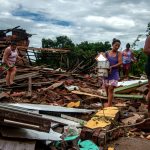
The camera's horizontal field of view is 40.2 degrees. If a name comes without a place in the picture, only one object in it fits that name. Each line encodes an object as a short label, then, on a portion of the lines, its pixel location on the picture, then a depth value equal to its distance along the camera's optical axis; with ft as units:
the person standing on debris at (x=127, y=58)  29.67
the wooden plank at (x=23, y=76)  22.60
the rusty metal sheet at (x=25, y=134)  9.09
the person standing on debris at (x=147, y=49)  13.08
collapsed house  9.24
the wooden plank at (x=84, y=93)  18.66
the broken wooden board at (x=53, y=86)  20.76
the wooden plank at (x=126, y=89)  20.43
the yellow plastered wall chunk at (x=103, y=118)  11.30
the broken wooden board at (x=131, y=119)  13.18
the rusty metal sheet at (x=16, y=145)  8.65
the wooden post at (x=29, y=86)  19.28
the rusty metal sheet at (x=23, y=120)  9.13
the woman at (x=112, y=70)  15.18
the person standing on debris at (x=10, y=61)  20.38
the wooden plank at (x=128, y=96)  18.62
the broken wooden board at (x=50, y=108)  13.43
